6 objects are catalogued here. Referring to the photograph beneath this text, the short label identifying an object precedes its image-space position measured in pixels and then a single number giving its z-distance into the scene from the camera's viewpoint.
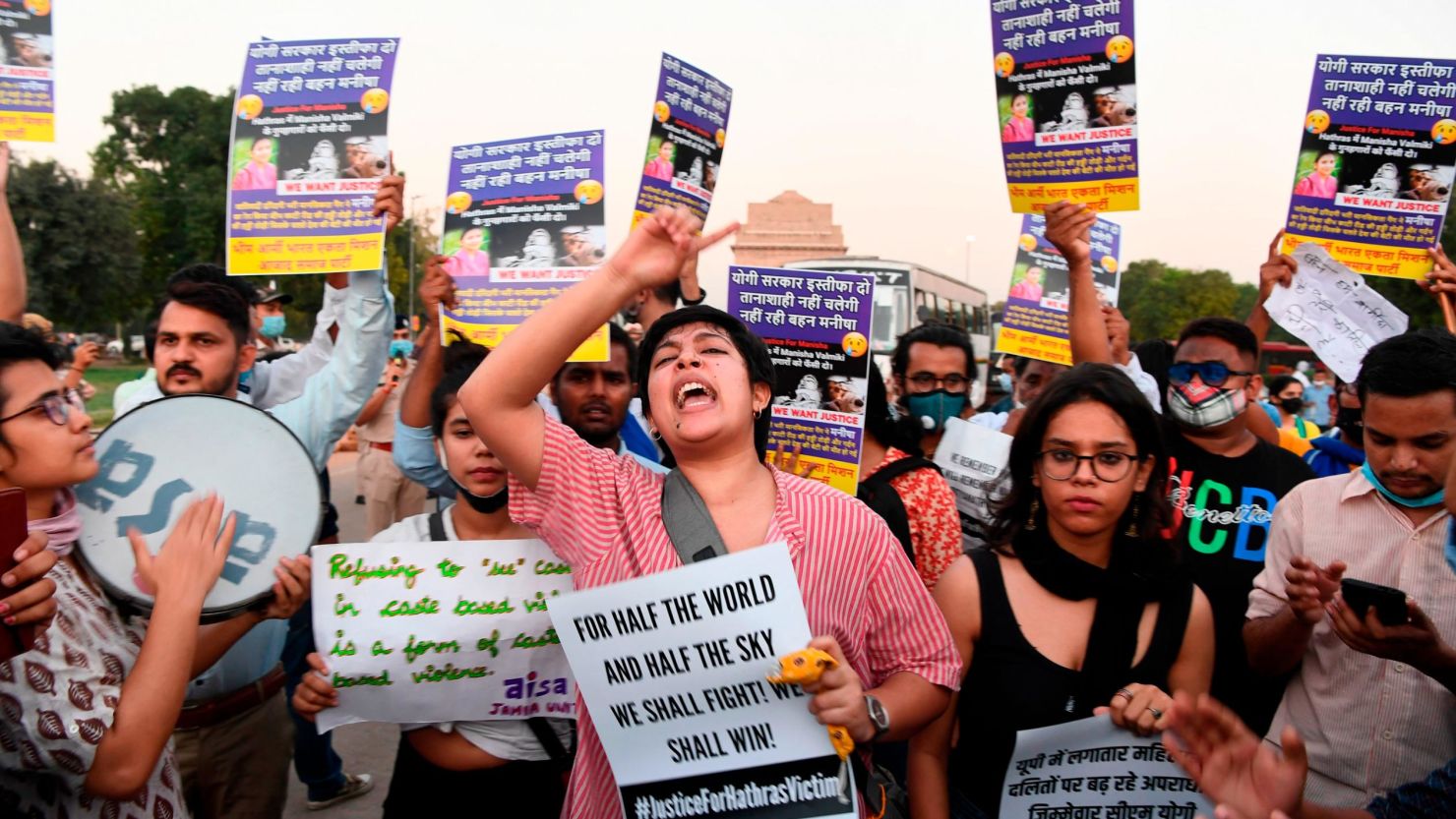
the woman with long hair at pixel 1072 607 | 2.33
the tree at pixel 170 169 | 50.91
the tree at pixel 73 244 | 39.41
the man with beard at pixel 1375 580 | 2.41
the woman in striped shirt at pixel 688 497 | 2.15
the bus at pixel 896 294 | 20.19
